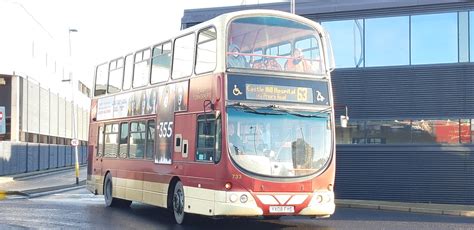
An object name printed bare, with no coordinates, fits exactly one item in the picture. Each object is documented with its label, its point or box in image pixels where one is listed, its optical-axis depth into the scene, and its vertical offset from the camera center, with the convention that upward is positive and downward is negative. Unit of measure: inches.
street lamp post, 1562.0 +262.8
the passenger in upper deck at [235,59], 473.7 +59.9
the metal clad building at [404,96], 815.7 +57.0
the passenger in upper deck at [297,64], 490.9 +58.9
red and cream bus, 461.1 +13.9
